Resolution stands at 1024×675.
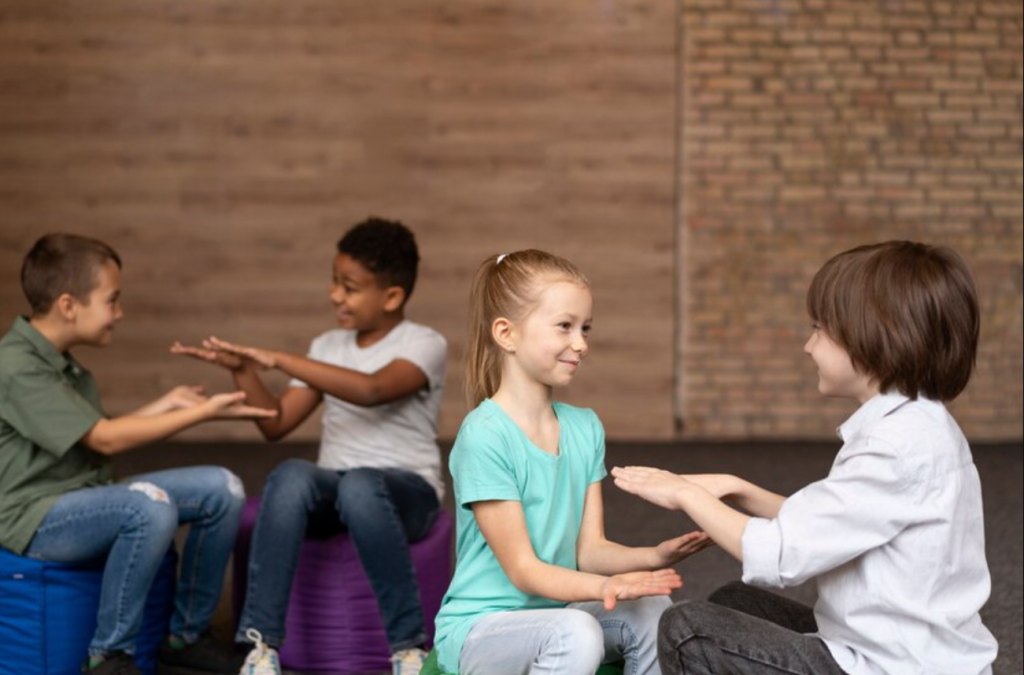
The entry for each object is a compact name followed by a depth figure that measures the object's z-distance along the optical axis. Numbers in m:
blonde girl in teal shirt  1.94
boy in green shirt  2.67
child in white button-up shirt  1.74
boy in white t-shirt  2.80
